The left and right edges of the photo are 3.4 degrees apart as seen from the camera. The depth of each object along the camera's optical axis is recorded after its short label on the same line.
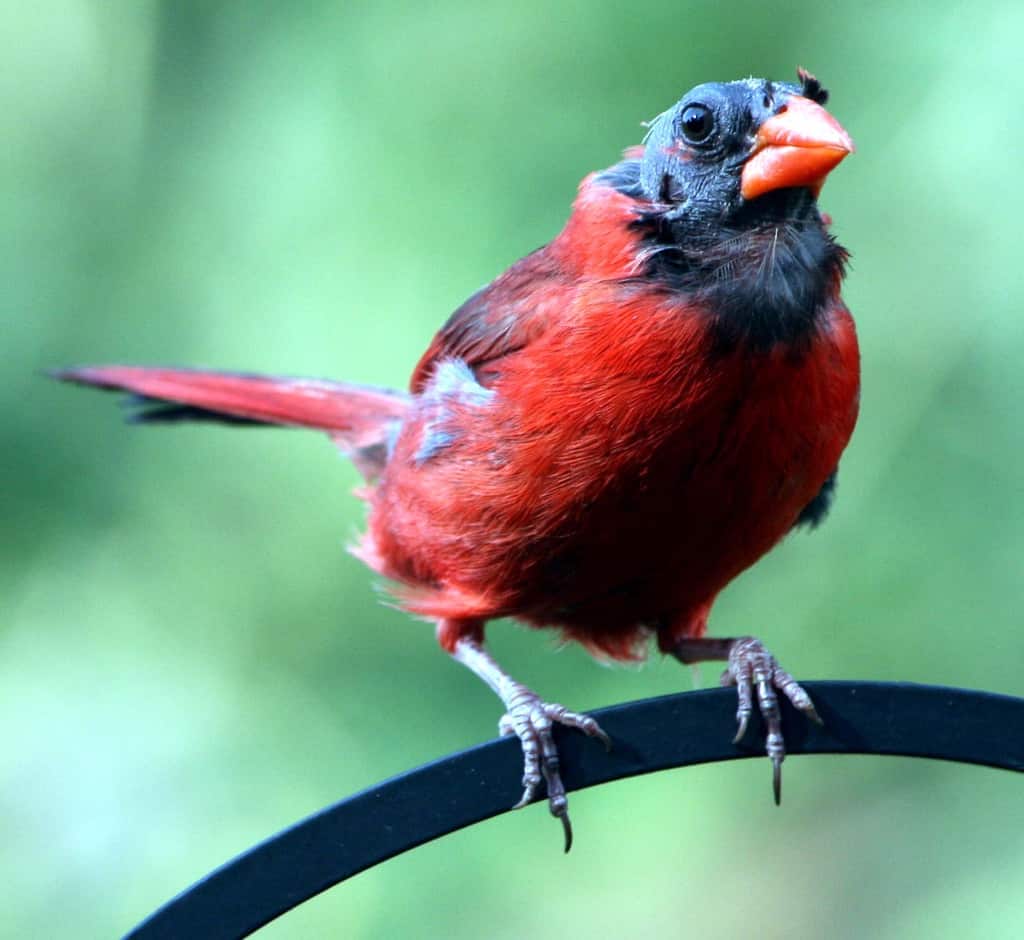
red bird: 2.41
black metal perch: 2.35
